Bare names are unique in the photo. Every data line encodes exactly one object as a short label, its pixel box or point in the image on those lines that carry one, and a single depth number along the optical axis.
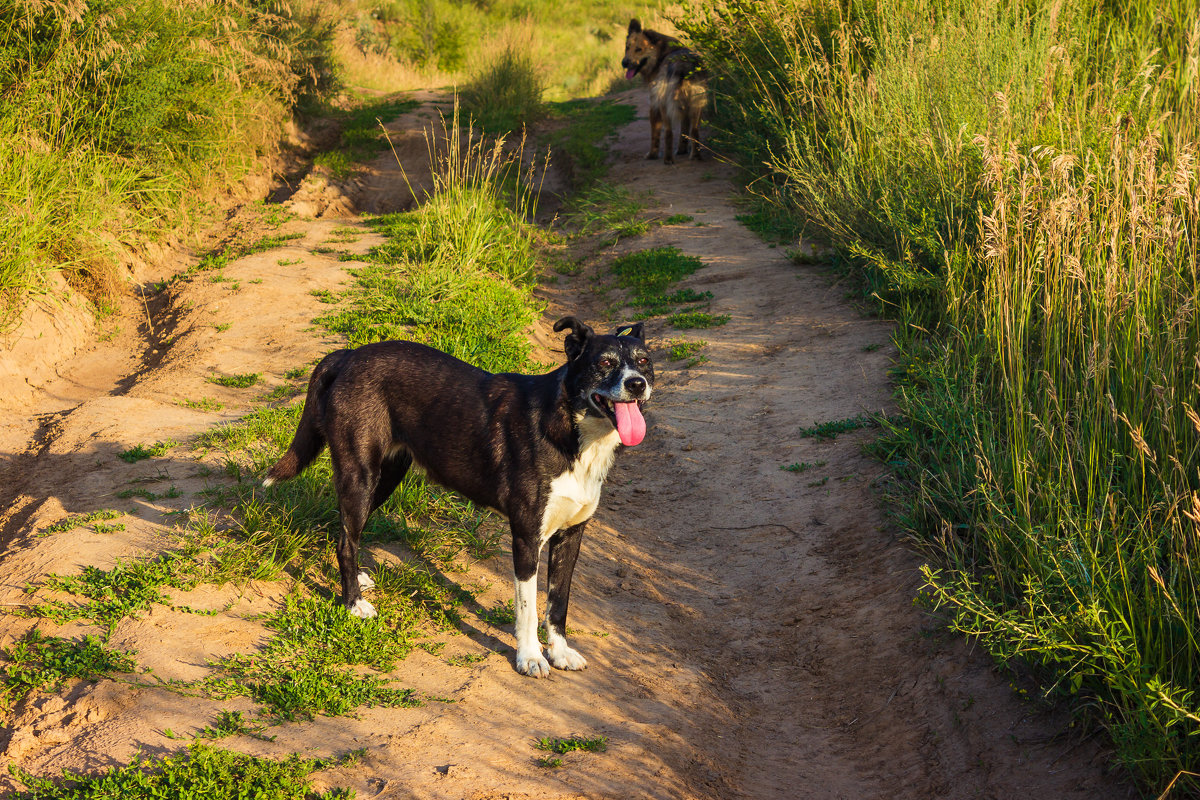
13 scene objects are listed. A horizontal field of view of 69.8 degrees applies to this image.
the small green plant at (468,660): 4.05
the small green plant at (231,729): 3.22
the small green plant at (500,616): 4.47
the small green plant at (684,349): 7.64
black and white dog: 3.96
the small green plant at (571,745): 3.47
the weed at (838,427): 6.02
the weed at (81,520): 4.55
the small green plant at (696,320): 8.15
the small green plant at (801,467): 5.82
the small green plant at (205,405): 6.32
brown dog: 12.57
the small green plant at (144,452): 5.47
